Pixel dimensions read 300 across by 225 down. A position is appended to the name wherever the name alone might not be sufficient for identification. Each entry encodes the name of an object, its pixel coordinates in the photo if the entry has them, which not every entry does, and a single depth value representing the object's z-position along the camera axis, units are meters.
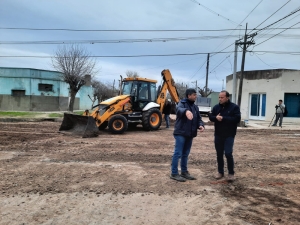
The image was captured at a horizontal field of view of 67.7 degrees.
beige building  17.16
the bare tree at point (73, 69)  21.61
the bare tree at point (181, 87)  57.19
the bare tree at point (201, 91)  44.38
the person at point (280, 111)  13.74
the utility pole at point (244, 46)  16.64
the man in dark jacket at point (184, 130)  4.36
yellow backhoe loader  9.74
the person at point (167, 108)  12.31
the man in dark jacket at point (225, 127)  4.35
